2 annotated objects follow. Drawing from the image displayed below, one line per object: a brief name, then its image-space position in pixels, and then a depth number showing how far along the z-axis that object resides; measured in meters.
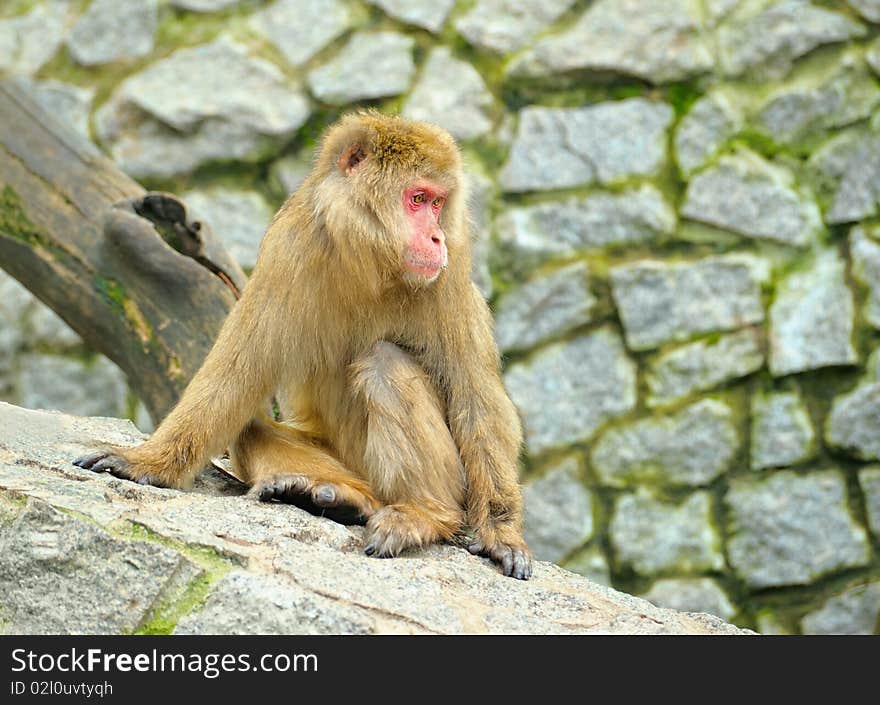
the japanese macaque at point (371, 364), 8.85
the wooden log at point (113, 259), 11.24
